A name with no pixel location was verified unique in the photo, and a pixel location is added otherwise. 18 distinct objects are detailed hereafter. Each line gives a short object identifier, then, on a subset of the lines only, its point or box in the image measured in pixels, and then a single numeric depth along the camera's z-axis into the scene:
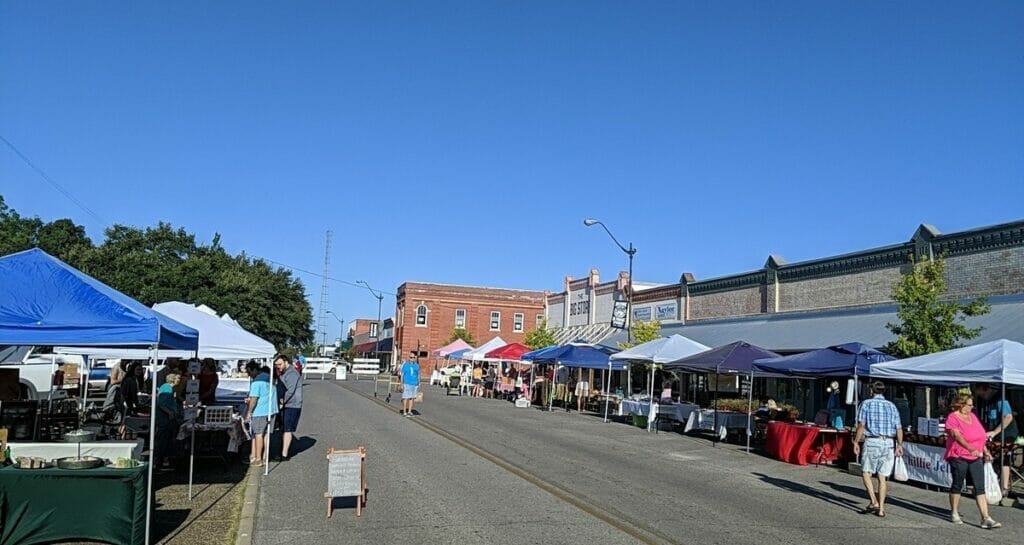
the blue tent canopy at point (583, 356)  30.38
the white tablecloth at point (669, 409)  24.30
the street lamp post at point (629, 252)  33.44
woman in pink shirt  10.66
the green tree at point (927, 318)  19.56
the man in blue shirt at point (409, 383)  24.78
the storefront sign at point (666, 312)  39.00
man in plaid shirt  11.22
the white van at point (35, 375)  19.28
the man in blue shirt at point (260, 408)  13.40
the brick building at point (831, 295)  22.03
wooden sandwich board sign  9.82
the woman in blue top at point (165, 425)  11.73
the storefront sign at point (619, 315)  38.16
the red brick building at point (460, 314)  77.88
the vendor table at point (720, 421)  21.53
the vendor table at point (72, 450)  8.36
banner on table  14.20
